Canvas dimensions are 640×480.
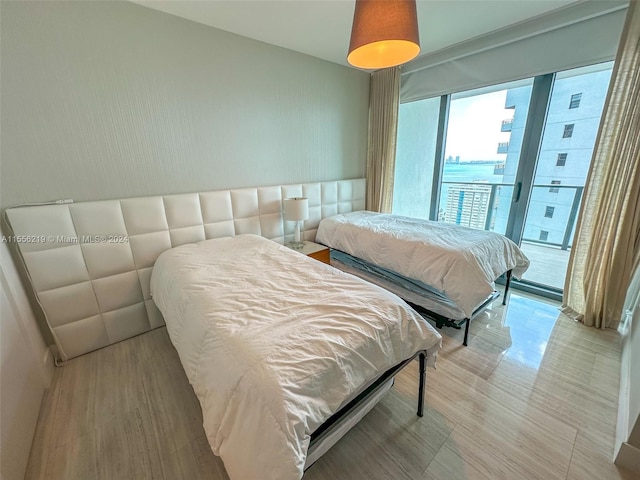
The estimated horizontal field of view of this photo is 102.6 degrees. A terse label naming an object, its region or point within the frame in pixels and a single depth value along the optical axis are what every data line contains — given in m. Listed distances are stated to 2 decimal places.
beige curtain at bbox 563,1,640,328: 1.91
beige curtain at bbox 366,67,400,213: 3.33
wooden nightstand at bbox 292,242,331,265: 2.72
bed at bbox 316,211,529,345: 1.96
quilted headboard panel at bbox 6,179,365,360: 1.74
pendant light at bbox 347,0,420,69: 1.04
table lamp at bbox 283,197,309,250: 2.69
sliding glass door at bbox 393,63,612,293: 2.54
